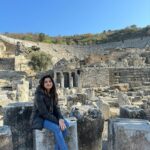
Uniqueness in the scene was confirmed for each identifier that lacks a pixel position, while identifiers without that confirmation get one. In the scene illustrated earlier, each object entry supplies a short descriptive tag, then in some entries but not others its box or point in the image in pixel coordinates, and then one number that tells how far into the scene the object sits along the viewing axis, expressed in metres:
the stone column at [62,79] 15.57
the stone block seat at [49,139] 2.08
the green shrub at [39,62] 23.82
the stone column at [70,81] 15.41
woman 2.07
